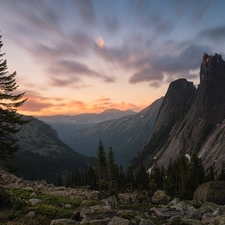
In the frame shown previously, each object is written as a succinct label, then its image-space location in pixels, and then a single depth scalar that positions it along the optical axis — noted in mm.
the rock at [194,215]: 16797
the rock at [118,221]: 12411
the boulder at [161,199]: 42938
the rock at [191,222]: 13549
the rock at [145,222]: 12352
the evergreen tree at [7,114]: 25281
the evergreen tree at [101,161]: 65062
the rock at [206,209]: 20309
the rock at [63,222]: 12983
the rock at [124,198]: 44316
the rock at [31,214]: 14863
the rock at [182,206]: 22219
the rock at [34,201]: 22053
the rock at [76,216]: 14680
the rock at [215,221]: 13716
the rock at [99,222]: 13000
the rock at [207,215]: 16797
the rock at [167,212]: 17412
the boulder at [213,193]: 36906
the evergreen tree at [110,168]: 72375
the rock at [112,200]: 27281
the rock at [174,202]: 30441
